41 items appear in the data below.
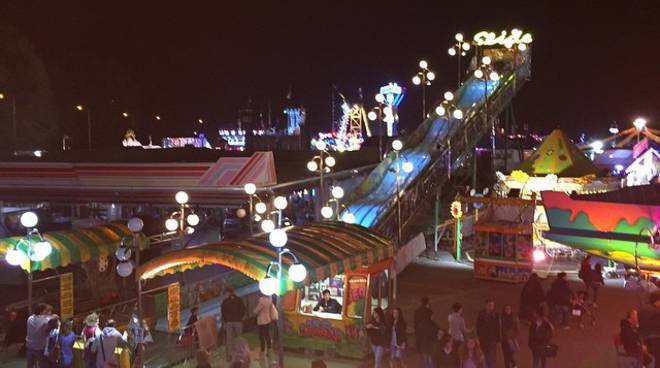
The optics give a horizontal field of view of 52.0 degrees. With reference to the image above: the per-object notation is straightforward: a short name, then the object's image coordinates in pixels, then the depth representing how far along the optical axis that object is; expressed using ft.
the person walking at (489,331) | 39.75
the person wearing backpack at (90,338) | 38.58
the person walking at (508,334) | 40.40
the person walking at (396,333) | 41.04
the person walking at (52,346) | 39.83
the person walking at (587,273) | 57.21
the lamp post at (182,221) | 53.88
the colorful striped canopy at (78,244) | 52.44
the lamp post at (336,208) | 60.07
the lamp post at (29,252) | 44.73
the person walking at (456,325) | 40.60
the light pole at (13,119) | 132.14
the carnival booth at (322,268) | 40.04
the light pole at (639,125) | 118.21
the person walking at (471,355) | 35.25
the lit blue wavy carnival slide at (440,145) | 80.79
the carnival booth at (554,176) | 80.28
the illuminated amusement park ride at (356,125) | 165.46
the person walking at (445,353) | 37.24
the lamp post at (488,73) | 109.91
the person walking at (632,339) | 37.37
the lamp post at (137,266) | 40.16
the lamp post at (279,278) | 33.52
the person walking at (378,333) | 40.93
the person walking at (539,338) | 38.86
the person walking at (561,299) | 51.96
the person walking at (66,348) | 40.06
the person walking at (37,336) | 40.32
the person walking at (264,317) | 44.70
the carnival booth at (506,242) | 68.39
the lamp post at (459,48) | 110.42
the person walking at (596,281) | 56.65
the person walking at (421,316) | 40.63
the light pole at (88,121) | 175.42
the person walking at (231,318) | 44.68
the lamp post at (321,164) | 56.08
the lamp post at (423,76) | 89.35
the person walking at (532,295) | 50.14
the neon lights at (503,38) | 133.59
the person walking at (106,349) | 38.11
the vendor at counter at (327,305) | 48.47
